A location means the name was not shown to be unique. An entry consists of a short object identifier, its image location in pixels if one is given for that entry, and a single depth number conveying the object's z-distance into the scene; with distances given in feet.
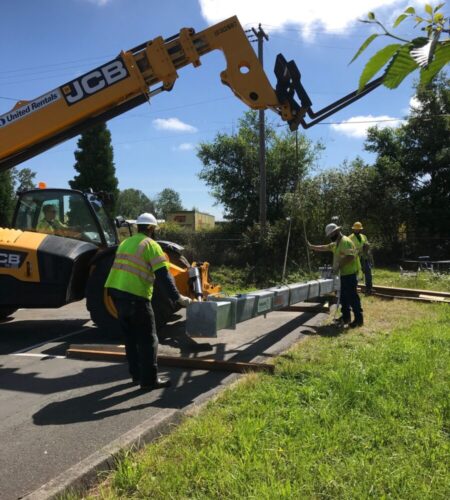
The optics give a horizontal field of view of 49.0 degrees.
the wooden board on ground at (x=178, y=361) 19.15
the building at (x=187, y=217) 111.45
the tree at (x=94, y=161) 106.32
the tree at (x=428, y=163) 80.84
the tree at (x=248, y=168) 87.86
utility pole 67.05
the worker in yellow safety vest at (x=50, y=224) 27.04
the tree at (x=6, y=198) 105.70
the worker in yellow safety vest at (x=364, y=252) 35.88
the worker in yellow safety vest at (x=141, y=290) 17.30
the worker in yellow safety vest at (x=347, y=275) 27.94
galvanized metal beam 17.99
